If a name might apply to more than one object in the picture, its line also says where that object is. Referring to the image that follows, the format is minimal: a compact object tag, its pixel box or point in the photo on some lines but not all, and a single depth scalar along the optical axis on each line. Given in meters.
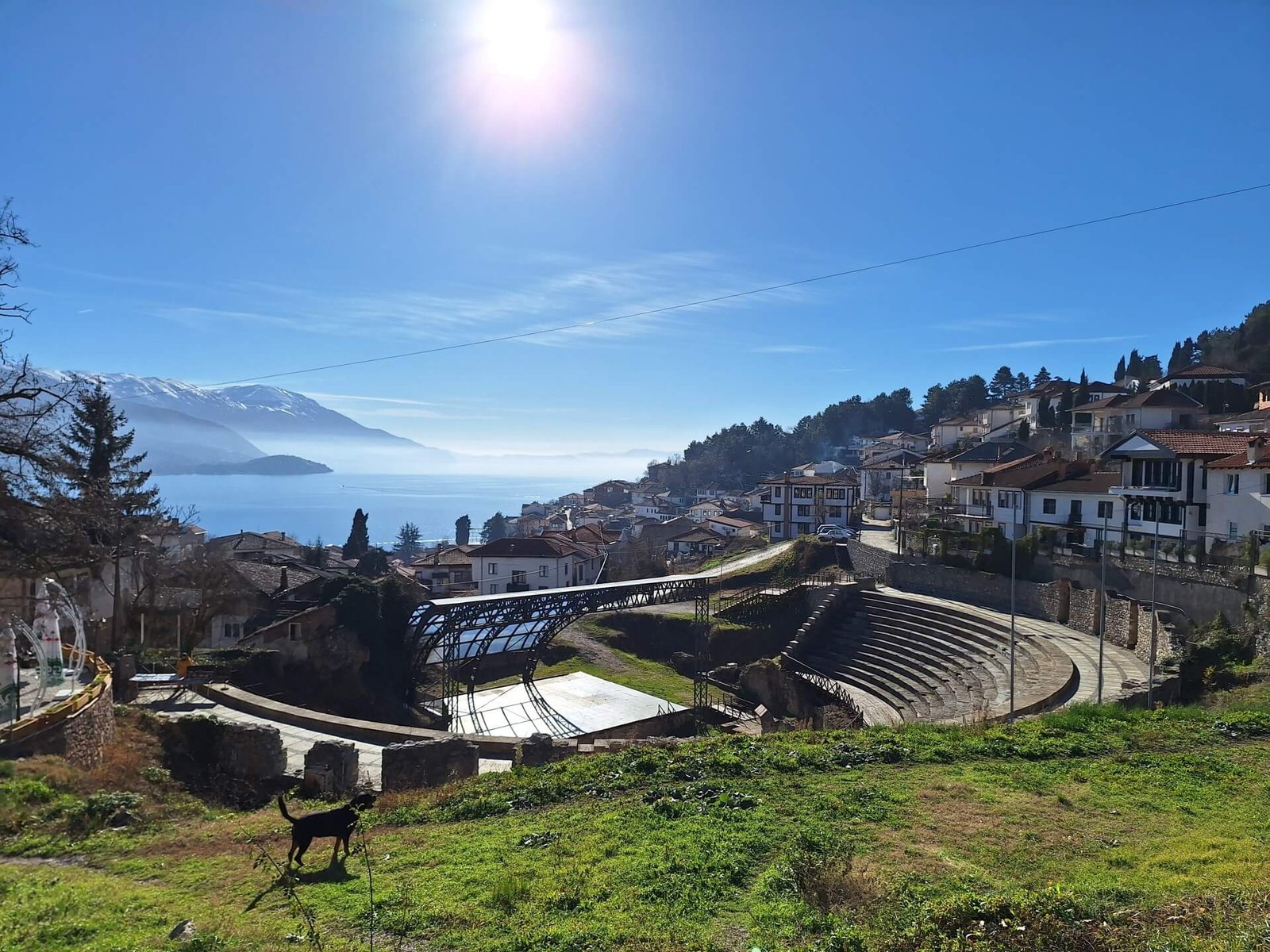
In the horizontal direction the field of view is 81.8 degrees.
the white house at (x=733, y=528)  74.50
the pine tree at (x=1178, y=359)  99.07
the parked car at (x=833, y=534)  53.78
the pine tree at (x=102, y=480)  14.59
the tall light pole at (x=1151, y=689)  17.51
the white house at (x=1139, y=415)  48.00
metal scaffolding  31.72
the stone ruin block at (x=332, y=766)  16.56
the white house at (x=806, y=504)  69.31
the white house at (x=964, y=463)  55.88
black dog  9.34
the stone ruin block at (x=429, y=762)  16.56
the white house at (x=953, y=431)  83.31
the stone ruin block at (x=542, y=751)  17.09
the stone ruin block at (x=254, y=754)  18.45
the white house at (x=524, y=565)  55.59
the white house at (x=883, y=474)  78.69
